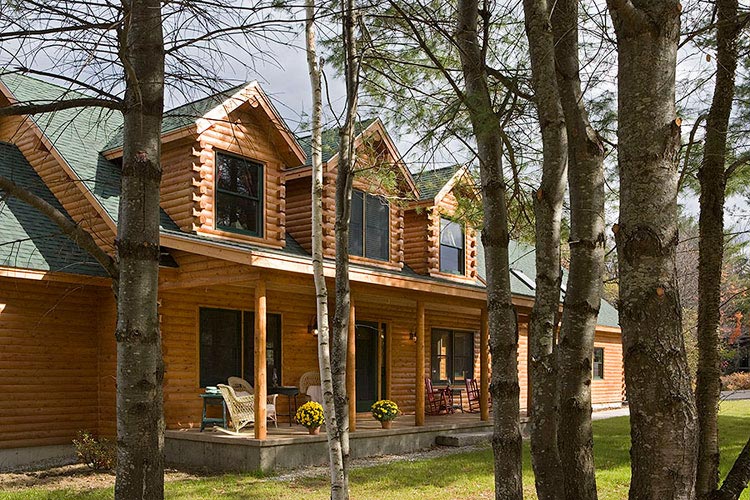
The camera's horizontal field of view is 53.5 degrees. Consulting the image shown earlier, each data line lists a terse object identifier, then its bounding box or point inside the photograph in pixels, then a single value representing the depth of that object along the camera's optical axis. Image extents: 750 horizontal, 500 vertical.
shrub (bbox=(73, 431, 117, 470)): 11.12
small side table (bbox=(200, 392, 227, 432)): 12.03
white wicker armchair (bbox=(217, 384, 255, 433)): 11.77
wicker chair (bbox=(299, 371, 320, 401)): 14.81
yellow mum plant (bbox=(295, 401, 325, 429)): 11.96
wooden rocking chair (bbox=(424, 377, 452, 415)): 17.80
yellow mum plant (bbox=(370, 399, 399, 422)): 13.66
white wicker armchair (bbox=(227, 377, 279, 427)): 12.59
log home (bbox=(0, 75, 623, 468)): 11.78
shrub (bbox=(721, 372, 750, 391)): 35.41
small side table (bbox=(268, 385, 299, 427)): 13.48
